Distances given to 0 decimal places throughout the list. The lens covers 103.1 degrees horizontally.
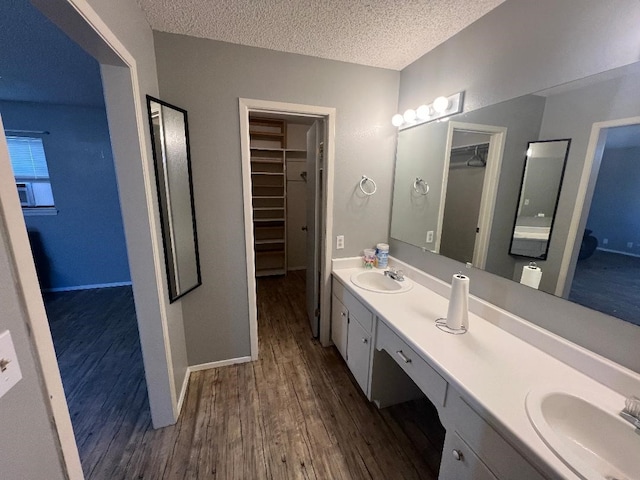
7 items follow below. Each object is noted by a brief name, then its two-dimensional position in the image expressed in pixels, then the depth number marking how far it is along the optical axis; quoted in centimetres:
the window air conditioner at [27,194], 326
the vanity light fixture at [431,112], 161
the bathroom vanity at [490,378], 79
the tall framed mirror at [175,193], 147
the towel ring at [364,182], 216
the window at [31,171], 319
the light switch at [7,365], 50
